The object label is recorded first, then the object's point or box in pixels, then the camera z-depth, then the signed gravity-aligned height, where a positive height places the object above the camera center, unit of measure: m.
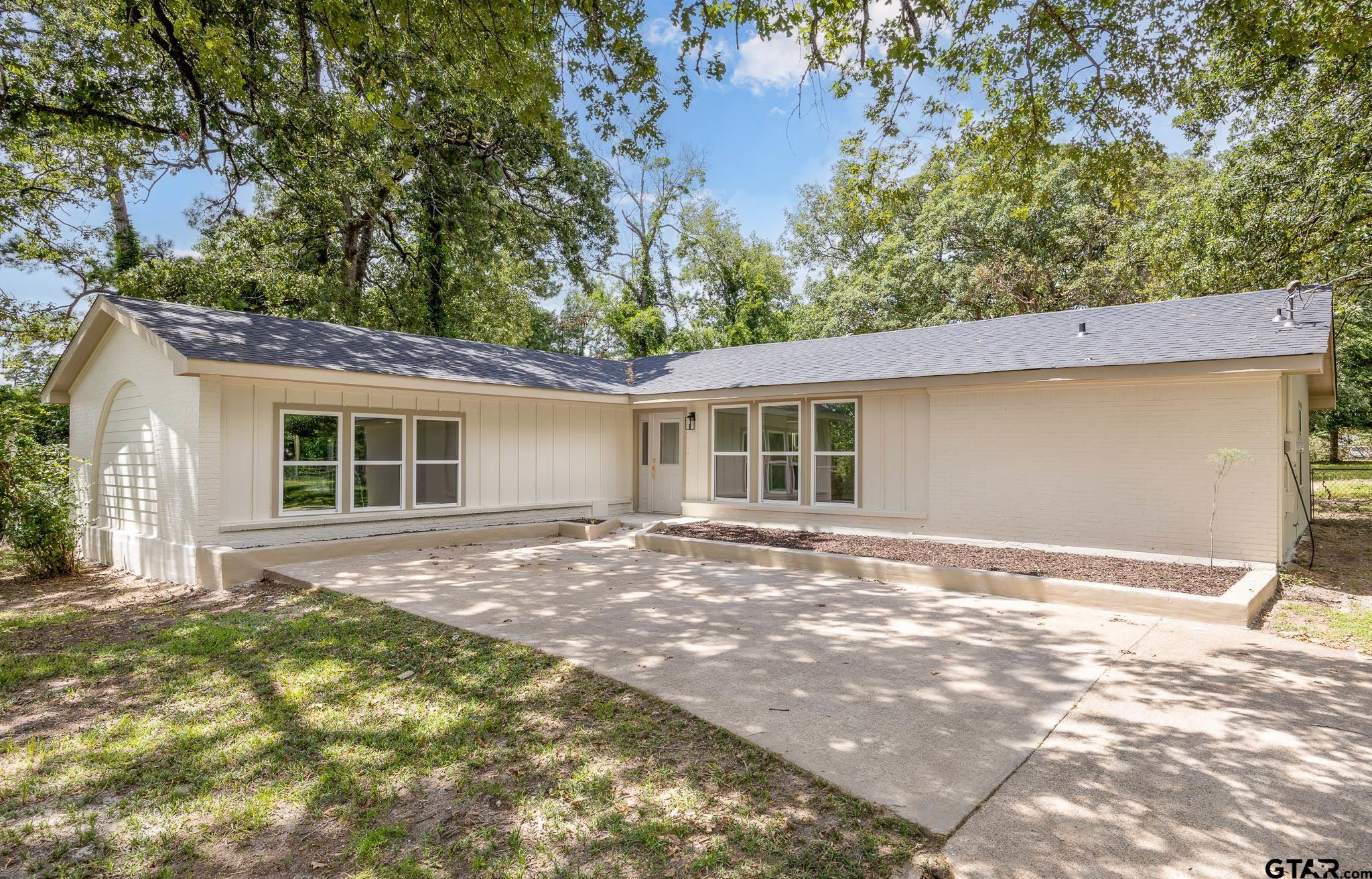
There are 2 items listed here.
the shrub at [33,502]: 8.75 -0.61
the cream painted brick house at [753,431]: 8.00 +0.31
